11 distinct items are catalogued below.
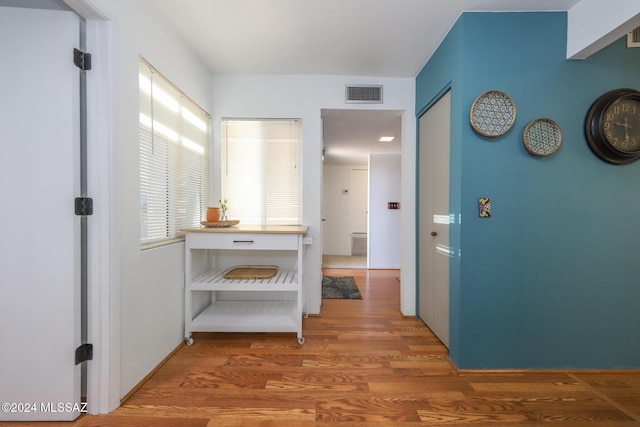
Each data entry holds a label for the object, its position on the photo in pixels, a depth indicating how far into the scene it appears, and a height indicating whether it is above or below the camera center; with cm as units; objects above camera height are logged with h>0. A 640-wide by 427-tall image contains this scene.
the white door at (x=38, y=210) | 137 +0
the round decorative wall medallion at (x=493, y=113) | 182 +66
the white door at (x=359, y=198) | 679 +30
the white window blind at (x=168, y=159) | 179 +40
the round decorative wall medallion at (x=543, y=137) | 183 +50
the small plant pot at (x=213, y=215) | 240 -5
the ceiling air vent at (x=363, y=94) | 279 +121
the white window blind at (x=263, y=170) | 285 +42
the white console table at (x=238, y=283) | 220 -62
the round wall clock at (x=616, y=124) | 181 +58
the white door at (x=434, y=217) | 216 -7
